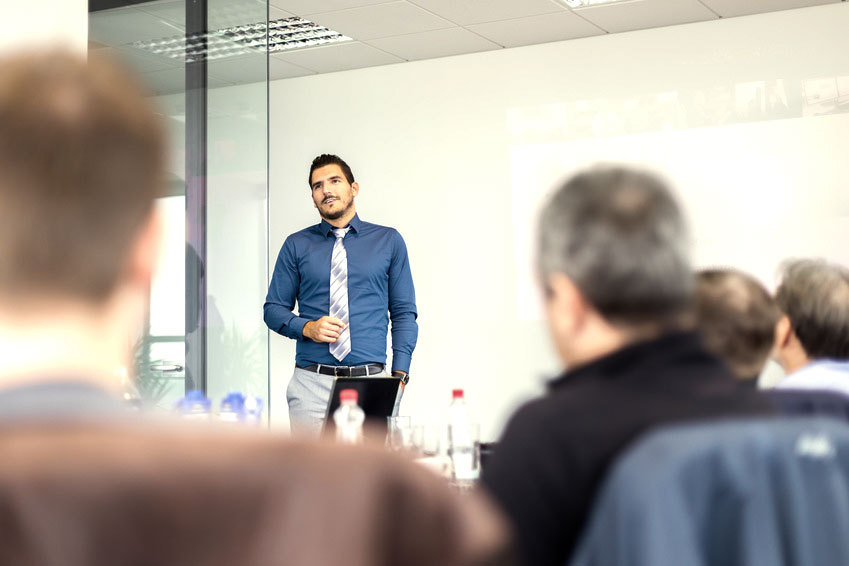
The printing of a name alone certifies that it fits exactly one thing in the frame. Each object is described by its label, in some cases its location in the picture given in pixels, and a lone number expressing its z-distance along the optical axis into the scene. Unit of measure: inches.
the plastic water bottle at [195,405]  105.1
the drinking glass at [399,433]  105.0
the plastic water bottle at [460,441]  105.3
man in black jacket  44.3
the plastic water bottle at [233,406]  106.1
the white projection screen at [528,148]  229.1
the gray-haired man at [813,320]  83.8
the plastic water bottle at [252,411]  107.2
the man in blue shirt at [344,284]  165.5
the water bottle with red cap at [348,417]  103.7
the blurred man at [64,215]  24.2
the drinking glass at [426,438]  106.3
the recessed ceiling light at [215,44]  151.4
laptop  109.4
